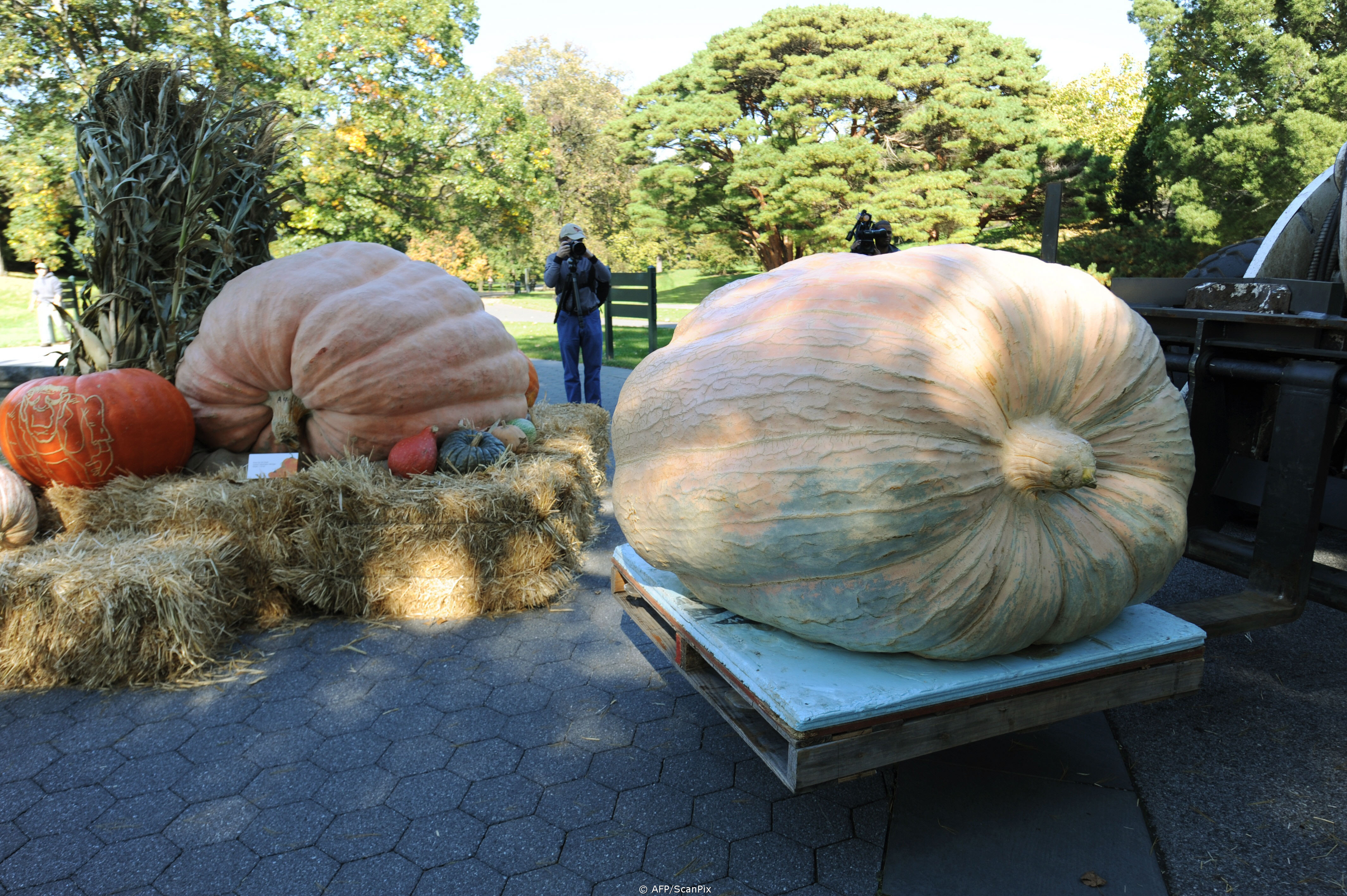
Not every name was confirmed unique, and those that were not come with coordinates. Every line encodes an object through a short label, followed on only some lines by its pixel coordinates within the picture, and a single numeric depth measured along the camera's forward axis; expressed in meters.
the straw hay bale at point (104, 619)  2.82
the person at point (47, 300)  13.31
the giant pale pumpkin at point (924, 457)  1.76
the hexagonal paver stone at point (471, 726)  2.57
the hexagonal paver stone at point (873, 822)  2.12
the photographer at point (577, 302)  7.27
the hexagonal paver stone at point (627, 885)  1.91
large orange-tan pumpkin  3.90
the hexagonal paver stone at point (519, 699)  2.74
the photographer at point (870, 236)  5.49
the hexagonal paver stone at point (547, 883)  1.91
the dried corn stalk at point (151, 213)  4.30
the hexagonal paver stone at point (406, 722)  2.60
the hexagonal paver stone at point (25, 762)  2.38
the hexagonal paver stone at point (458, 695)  2.77
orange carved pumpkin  3.68
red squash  3.88
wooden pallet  1.74
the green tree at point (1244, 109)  14.52
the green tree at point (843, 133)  21.12
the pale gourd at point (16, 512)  3.46
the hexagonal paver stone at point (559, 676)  2.92
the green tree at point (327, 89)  10.91
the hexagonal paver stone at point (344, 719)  2.62
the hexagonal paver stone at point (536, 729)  2.55
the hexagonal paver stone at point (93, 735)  2.52
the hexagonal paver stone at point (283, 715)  2.64
